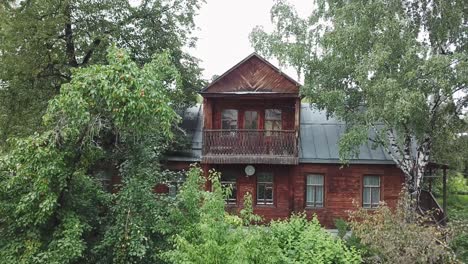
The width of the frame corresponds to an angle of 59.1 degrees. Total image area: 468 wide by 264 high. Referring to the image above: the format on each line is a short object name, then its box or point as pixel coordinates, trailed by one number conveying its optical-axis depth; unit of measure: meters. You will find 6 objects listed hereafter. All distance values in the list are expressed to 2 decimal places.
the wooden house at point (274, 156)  15.73
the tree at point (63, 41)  13.29
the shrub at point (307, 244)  7.98
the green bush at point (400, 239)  8.86
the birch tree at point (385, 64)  11.89
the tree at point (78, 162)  7.48
